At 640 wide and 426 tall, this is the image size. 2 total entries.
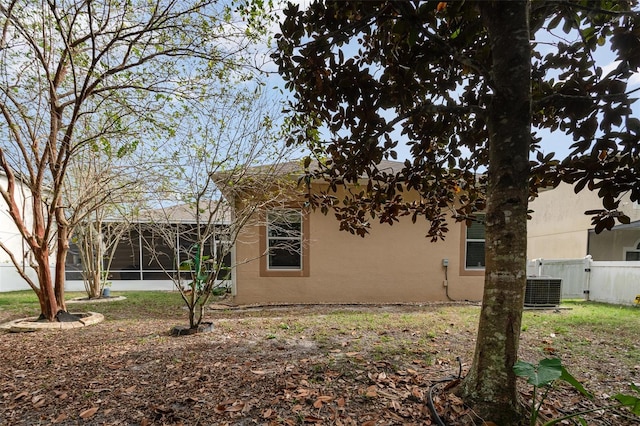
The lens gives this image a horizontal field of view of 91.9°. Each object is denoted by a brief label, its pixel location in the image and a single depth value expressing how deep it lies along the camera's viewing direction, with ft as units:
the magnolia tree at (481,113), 6.49
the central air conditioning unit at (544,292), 22.84
